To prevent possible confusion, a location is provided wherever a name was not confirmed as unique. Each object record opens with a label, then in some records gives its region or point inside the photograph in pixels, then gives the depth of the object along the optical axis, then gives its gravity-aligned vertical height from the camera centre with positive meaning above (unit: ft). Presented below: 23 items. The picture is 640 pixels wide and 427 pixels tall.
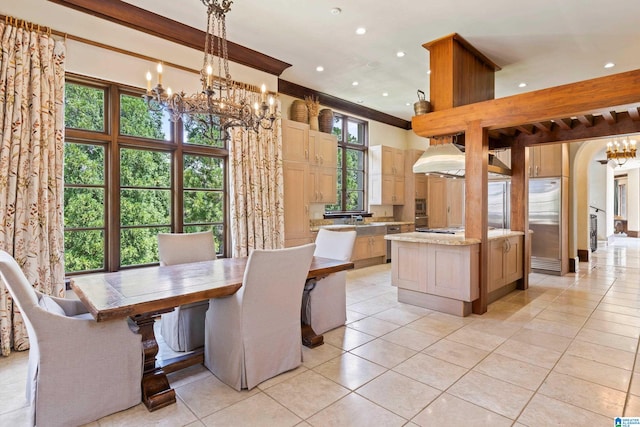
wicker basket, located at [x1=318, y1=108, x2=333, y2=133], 19.47 +5.36
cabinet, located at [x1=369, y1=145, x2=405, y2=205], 22.90 +2.54
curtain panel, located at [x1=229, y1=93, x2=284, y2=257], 14.33 +1.01
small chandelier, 24.56 +4.52
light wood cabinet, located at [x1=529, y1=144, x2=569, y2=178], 18.84 +2.85
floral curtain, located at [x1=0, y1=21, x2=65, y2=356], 9.18 +1.47
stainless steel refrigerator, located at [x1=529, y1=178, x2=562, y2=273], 18.88 -0.68
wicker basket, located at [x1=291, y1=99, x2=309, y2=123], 17.94 +5.41
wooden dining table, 6.16 -1.62
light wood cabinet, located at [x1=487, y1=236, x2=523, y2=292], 13.44 -2.18
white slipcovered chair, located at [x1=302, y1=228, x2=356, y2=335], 10.12 -2.53
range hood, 12.48 +1.90
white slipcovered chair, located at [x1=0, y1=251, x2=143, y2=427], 5.79 -2.78
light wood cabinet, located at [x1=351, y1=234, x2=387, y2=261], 20.27 -2.25
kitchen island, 11.87 -2.21
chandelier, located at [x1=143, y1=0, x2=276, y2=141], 7.65 +2.56
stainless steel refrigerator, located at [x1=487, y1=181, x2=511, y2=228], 20.45 +0.41
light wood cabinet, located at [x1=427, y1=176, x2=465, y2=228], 24.94 +0.67
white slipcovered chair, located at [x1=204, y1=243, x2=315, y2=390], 7.09 -2.47
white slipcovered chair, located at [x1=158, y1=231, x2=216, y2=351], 9.02 -2.53
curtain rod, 9.45 +5.55
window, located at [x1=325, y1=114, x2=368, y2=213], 22.17 +3.36
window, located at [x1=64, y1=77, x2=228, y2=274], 11.33 +1.33
